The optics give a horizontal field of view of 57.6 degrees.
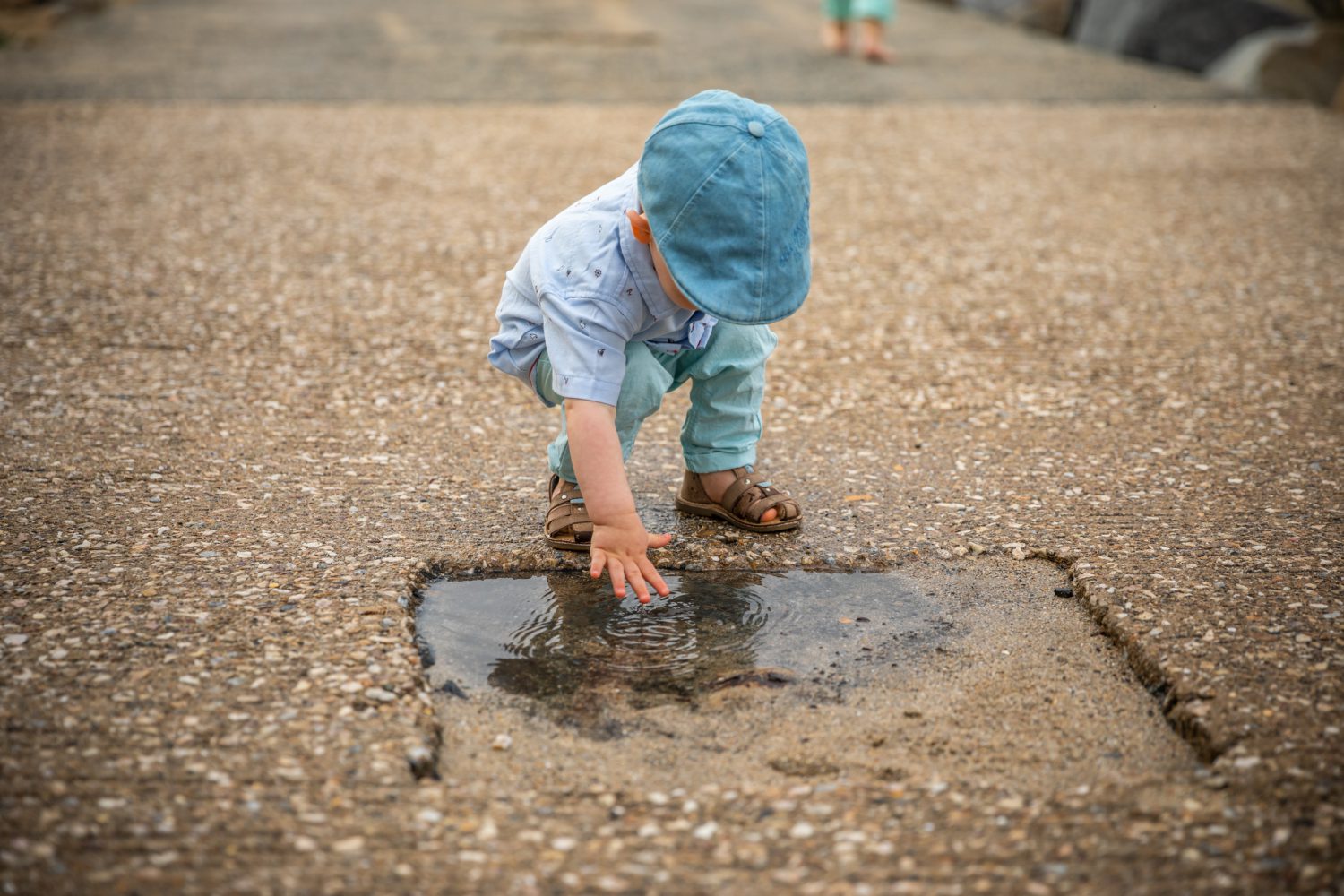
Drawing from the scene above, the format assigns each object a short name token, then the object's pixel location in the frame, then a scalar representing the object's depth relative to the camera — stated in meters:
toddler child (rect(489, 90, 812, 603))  2.08
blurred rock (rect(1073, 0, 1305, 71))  7.72
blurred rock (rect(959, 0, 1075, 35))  9.62
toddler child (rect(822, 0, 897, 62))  8.06
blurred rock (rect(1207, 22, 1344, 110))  6.90
